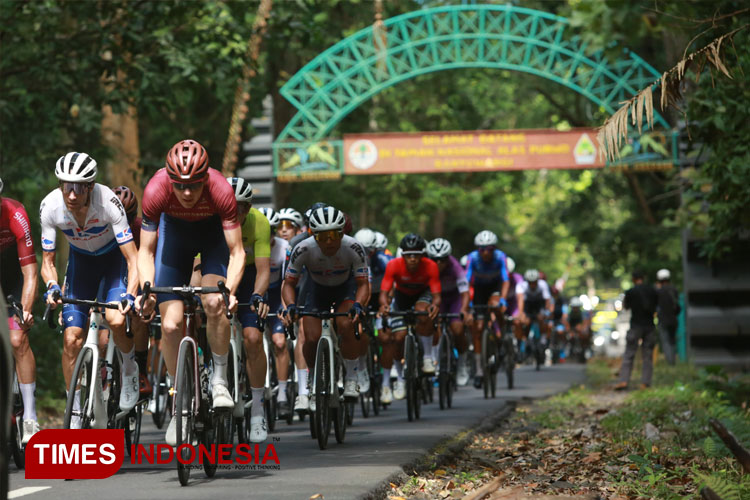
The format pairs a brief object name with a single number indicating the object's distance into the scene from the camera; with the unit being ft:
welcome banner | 96.68
